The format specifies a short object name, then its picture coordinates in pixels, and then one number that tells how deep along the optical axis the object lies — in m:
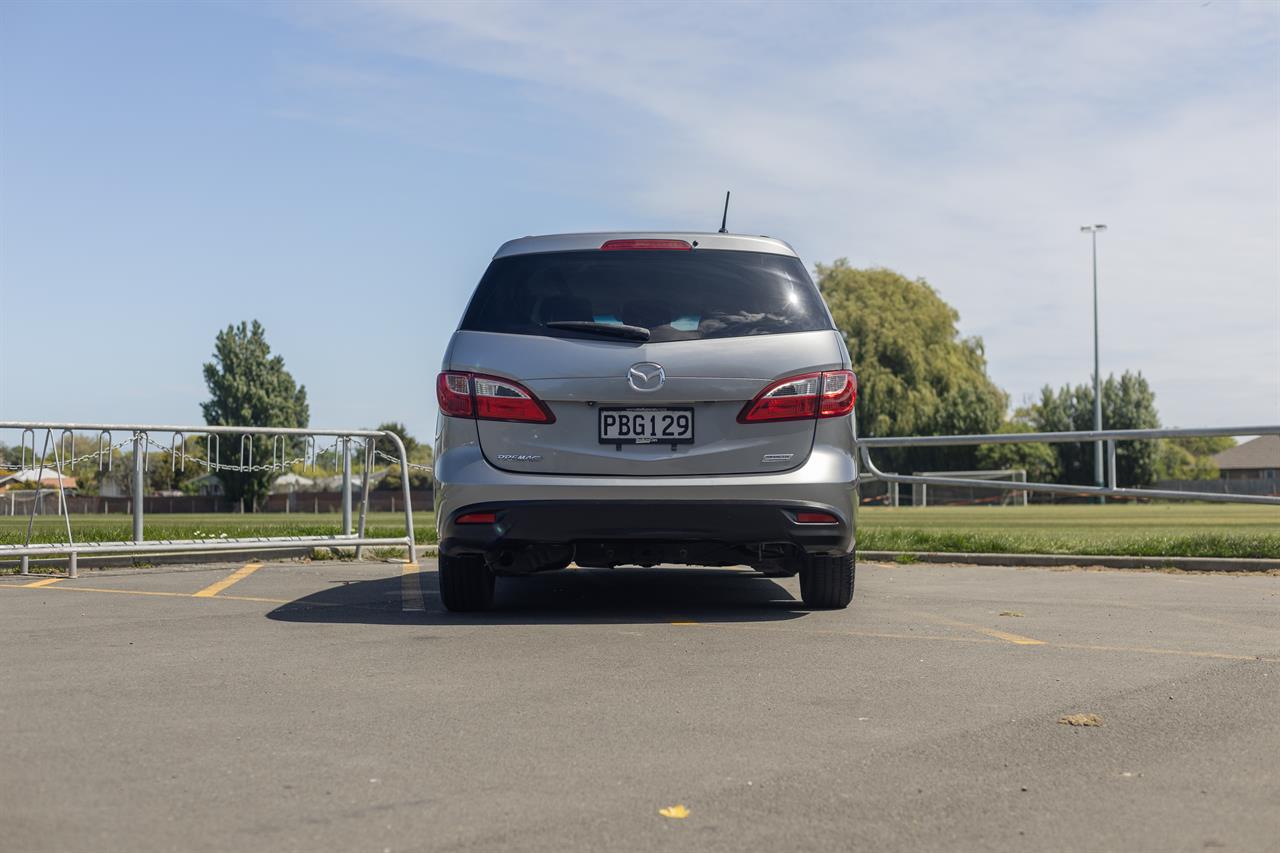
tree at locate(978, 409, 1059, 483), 68.94
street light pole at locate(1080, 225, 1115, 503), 69.56
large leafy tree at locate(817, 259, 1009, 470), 66.88
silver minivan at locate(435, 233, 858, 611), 7.05
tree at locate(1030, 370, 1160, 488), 76.00
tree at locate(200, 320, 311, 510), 92.25
